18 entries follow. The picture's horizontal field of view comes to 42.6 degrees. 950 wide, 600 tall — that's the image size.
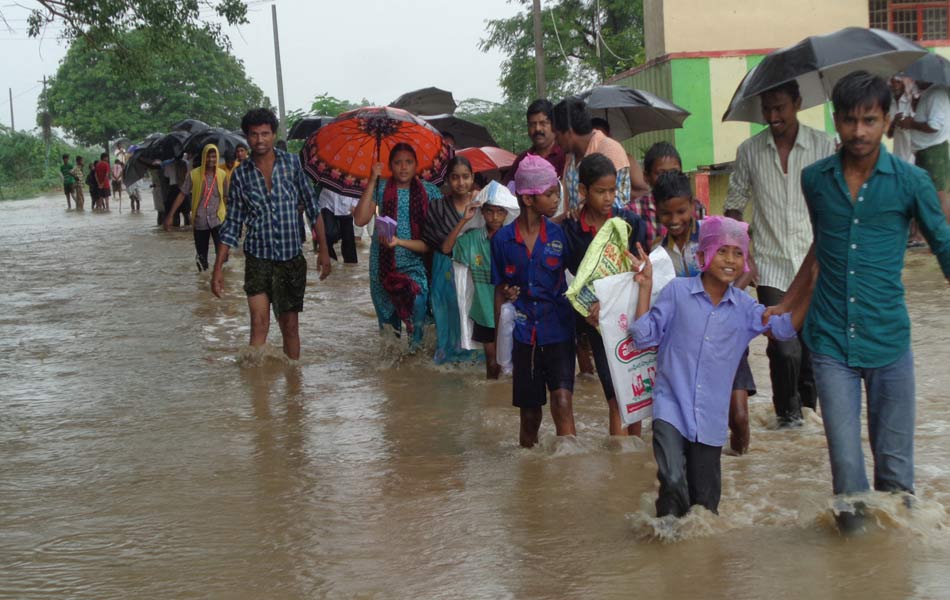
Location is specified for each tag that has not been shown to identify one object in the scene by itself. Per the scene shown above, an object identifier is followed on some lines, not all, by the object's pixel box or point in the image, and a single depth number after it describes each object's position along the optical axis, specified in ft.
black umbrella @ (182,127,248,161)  55.72
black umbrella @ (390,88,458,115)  52.21
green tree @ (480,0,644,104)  128.16
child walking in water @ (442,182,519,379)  25.46
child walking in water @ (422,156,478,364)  26.63
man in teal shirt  13.76
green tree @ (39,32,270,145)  235.81
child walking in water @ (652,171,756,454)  18.33
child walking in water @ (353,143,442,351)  27.94
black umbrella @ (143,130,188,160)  70.27
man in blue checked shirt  27.35
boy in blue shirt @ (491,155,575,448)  18.76
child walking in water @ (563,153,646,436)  17.99
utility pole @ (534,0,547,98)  74.94
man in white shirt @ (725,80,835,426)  19.79
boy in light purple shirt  14.83
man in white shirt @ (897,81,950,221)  38.93
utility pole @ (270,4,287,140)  130.11
